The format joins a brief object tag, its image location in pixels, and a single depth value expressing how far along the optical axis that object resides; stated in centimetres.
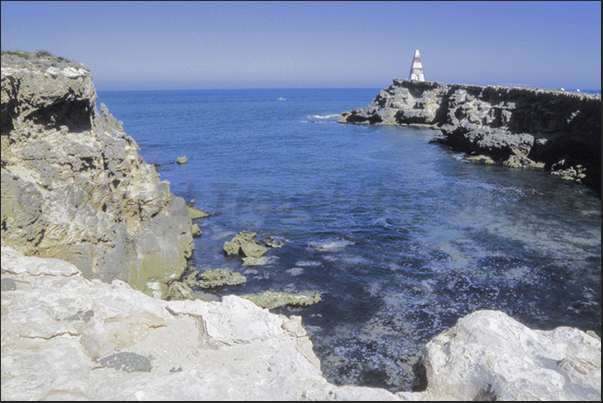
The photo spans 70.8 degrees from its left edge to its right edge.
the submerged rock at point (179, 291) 1630
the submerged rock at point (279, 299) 1611
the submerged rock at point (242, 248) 2089
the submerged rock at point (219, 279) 1786
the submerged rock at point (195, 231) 2366
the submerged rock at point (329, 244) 2192
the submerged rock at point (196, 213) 2699
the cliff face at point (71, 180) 1070
